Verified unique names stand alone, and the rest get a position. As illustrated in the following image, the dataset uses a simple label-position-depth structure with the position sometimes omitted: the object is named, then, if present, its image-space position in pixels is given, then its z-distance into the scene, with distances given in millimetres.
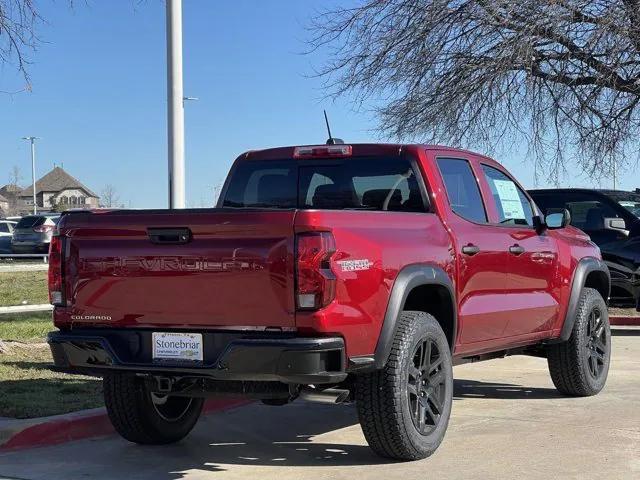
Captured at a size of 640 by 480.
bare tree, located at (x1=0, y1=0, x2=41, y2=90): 8672
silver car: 29500
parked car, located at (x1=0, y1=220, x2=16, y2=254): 32125
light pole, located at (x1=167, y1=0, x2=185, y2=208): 10383
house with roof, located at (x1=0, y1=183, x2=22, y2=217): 106488
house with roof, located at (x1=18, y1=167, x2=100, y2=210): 116688
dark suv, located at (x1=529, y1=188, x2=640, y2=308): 12039
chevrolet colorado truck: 4887
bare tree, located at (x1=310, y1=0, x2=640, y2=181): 13922
